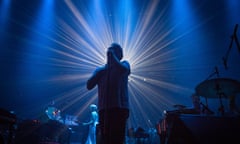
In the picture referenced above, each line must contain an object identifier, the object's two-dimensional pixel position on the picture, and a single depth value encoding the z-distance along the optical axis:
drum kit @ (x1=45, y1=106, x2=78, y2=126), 6.95
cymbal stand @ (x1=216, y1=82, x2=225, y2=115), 3.37
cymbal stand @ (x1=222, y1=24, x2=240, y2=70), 2.52
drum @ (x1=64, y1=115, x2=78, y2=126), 7.70
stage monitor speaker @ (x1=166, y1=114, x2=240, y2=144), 1.80
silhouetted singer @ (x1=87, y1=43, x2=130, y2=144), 1.90
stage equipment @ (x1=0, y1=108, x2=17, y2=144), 2.72
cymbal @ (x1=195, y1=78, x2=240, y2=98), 3.31
